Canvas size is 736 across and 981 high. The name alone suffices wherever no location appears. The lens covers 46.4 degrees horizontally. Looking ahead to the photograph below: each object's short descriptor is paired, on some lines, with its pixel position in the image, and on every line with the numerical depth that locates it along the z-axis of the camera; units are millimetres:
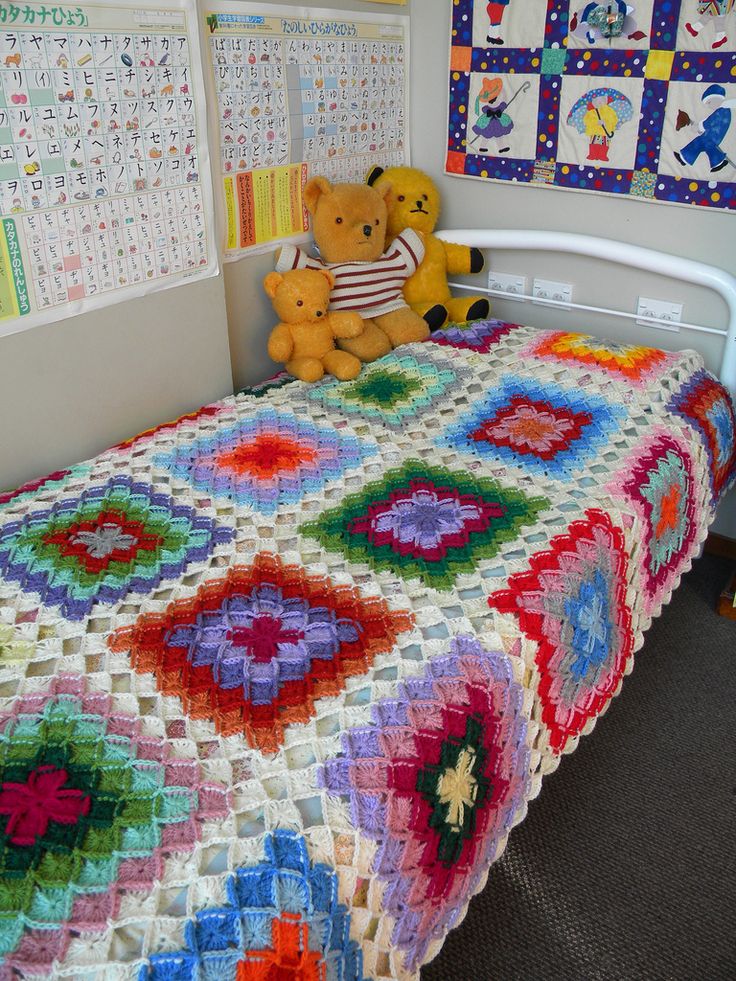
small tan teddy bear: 1941
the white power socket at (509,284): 2320
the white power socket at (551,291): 2250
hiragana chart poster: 1812
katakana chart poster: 1380
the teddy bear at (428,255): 2230
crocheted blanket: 841
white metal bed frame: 1950
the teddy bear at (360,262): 2026
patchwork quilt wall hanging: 1870
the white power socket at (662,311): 2100
